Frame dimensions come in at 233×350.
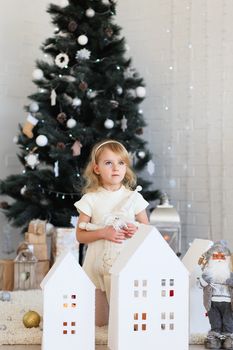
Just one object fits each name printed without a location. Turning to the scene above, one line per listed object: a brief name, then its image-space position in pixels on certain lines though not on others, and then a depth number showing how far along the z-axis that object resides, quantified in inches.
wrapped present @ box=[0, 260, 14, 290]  167.0
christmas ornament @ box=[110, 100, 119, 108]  174.4
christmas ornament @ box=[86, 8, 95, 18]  173.9
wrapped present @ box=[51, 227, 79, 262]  170.4
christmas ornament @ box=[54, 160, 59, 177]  173.9
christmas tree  173.2
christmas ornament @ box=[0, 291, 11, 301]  144.9
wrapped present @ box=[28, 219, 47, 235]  170.2
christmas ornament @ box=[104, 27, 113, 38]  173.9
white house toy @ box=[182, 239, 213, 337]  109.7
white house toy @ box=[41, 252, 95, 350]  92.7
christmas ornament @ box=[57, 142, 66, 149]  171.3
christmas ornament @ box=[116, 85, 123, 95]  176.7
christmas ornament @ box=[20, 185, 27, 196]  173.8
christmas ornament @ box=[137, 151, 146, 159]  179.6
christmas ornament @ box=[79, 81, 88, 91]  171.5
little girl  117.1
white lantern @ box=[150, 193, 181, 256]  167.2
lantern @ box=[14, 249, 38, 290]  164.6
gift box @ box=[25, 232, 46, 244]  171.2
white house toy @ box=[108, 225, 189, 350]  91.2
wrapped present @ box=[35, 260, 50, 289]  169.9
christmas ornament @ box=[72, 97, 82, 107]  172.1
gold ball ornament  114.3
